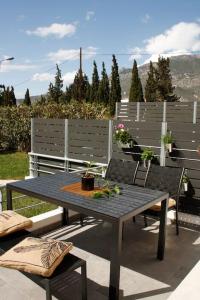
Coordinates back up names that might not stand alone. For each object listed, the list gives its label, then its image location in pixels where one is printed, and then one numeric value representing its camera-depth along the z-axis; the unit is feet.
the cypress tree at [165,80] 83.15
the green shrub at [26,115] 41.22
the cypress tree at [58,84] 116.06
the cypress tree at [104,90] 121.49
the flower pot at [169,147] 16.16
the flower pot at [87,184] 10.85
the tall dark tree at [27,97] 128.40
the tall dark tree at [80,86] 71.97
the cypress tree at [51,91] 110.72
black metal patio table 8.45
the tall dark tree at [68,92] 123.44
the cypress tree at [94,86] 126.27
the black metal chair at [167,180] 13.34
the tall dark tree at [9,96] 116.62
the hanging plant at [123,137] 18.15
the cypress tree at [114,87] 111.71
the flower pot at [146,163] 17.46
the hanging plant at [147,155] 17.28
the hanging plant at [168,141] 16.18
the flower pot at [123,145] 18.12
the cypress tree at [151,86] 86.12
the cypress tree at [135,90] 101.35
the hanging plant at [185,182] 15.62
